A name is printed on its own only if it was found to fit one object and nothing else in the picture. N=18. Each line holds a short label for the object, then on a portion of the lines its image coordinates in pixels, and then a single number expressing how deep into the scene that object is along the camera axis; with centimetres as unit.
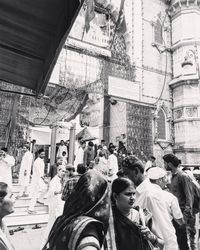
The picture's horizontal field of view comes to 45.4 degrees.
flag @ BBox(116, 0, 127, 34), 1441
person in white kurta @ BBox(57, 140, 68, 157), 1061
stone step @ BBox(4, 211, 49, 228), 561
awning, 176
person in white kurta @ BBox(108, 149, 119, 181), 874
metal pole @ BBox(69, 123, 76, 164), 1027
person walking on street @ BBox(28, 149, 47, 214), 698
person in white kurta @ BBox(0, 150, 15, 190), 684
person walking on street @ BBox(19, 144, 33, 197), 801
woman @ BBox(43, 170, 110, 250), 113
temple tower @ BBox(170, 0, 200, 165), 1748
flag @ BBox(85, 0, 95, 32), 1270
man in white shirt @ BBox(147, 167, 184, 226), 249
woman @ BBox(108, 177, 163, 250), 166
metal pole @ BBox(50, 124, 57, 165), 1022
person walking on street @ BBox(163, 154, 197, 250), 327
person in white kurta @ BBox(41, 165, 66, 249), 467
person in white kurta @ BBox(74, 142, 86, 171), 969
